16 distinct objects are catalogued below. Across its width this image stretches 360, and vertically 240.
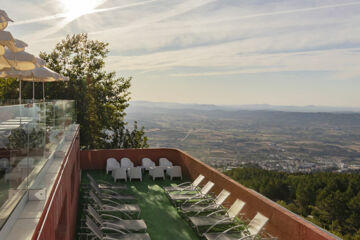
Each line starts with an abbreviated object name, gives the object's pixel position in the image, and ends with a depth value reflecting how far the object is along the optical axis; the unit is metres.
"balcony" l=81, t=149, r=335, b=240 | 6.94
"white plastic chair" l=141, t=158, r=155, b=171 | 15.20
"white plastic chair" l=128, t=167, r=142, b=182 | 13.77
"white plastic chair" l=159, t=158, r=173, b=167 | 15.37
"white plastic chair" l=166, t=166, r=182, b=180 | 14.17
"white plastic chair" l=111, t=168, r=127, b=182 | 13.54
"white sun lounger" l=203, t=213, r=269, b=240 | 7.64
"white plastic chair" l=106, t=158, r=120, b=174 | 14.88
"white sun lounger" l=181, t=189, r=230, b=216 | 9.62
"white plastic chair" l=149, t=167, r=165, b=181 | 14.05
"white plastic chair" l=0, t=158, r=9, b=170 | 2.71
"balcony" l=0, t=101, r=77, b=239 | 2.86
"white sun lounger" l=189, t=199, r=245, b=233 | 8.53
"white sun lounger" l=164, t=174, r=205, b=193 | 11.60
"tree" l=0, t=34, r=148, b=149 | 23.88
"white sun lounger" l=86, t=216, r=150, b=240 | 7.11
